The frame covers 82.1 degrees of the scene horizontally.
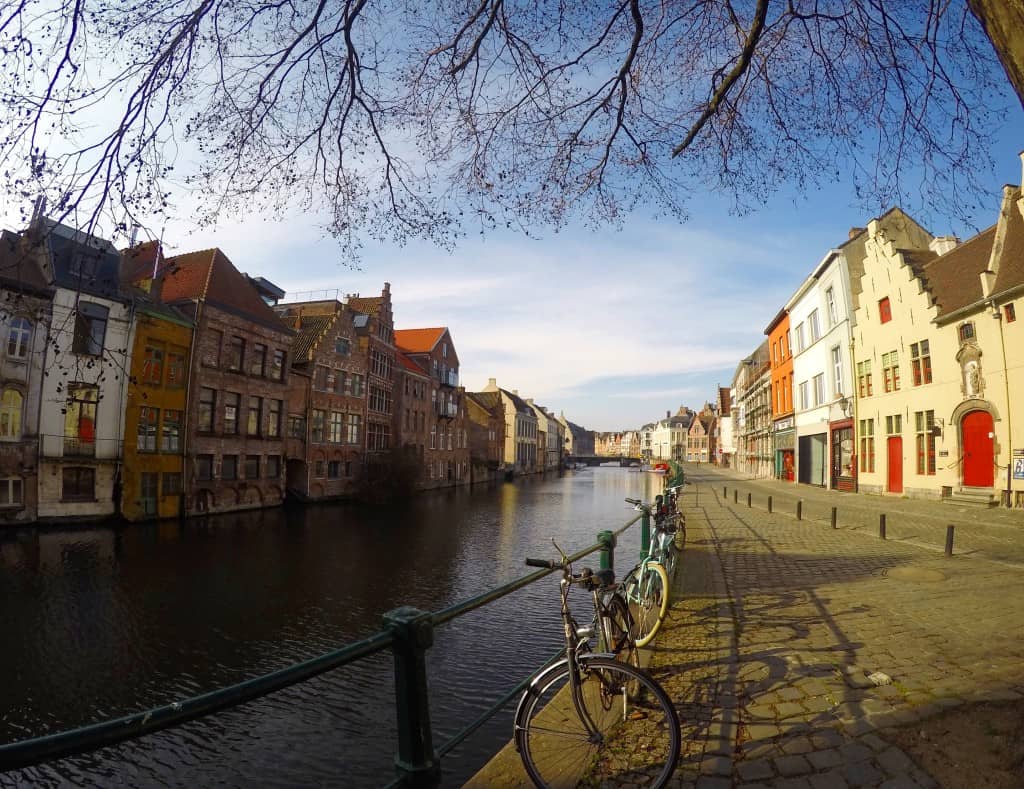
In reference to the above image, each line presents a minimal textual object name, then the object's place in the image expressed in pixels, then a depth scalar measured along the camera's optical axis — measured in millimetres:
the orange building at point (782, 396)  41500
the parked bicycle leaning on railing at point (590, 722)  3416
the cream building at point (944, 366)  18844
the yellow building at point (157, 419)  25969
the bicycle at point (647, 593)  6531
